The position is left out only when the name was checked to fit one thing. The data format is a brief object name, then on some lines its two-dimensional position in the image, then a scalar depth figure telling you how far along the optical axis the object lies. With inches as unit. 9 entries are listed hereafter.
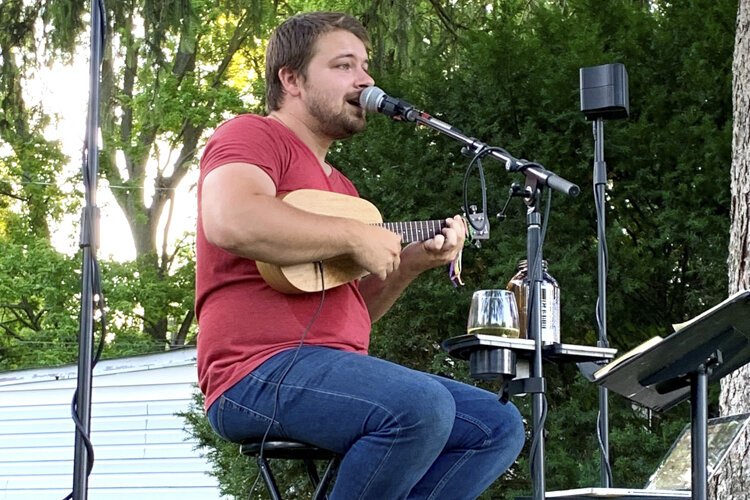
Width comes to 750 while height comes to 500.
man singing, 187.5
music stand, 178.5
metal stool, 193.9
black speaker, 301.1
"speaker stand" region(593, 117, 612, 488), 294.7
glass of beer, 207.9
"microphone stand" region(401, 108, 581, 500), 201.6
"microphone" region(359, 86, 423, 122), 211.6
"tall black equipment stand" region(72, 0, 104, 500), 183.9
